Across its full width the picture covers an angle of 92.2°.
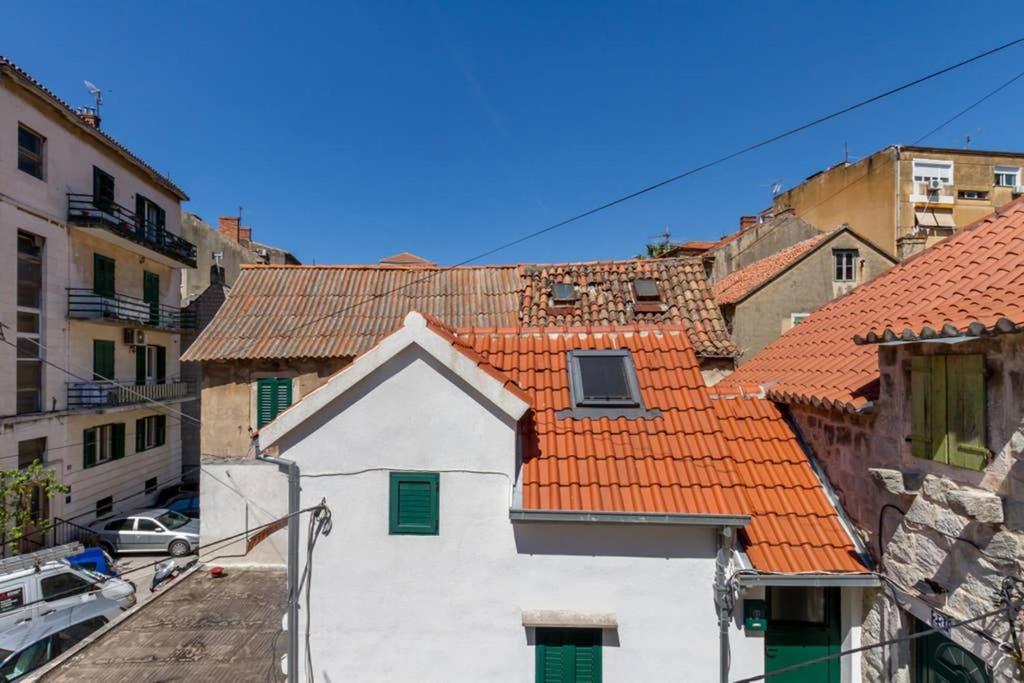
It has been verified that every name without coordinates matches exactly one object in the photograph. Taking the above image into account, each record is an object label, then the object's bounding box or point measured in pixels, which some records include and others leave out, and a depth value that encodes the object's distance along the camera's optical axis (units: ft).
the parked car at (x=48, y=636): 27.63
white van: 32.53
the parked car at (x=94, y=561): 43.65
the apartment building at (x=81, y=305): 49.32
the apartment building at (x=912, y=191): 73.82
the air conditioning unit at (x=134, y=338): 67.00
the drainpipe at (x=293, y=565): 18.81
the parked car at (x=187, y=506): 60.29
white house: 18.21
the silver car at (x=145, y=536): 53.16
